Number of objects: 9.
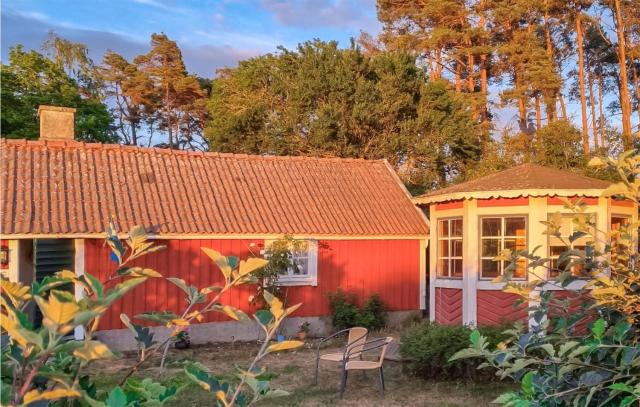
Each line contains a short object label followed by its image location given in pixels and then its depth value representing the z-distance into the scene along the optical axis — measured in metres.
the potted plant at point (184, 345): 11.83
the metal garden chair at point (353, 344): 8.47
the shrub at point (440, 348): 8.41
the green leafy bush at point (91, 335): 1.15
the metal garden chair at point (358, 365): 8.17
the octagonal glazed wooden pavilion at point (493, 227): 11.30
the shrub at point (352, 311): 13.38
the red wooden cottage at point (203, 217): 11.75
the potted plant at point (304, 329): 13.27
